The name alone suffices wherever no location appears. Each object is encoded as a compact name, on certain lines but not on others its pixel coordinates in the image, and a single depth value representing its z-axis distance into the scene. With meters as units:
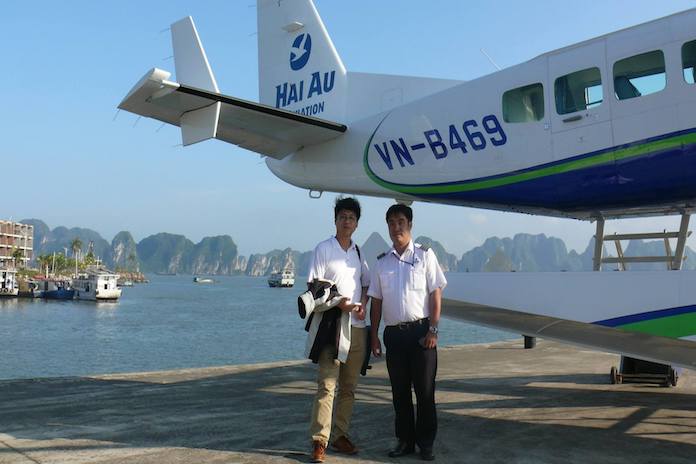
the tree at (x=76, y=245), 138.65
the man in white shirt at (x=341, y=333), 4.14
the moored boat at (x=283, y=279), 147.88
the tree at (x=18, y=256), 112.81
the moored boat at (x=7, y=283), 79.06
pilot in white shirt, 4.18
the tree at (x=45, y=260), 131.88
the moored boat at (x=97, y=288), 77.00
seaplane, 4.83
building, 114.56
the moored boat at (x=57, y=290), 79.69
